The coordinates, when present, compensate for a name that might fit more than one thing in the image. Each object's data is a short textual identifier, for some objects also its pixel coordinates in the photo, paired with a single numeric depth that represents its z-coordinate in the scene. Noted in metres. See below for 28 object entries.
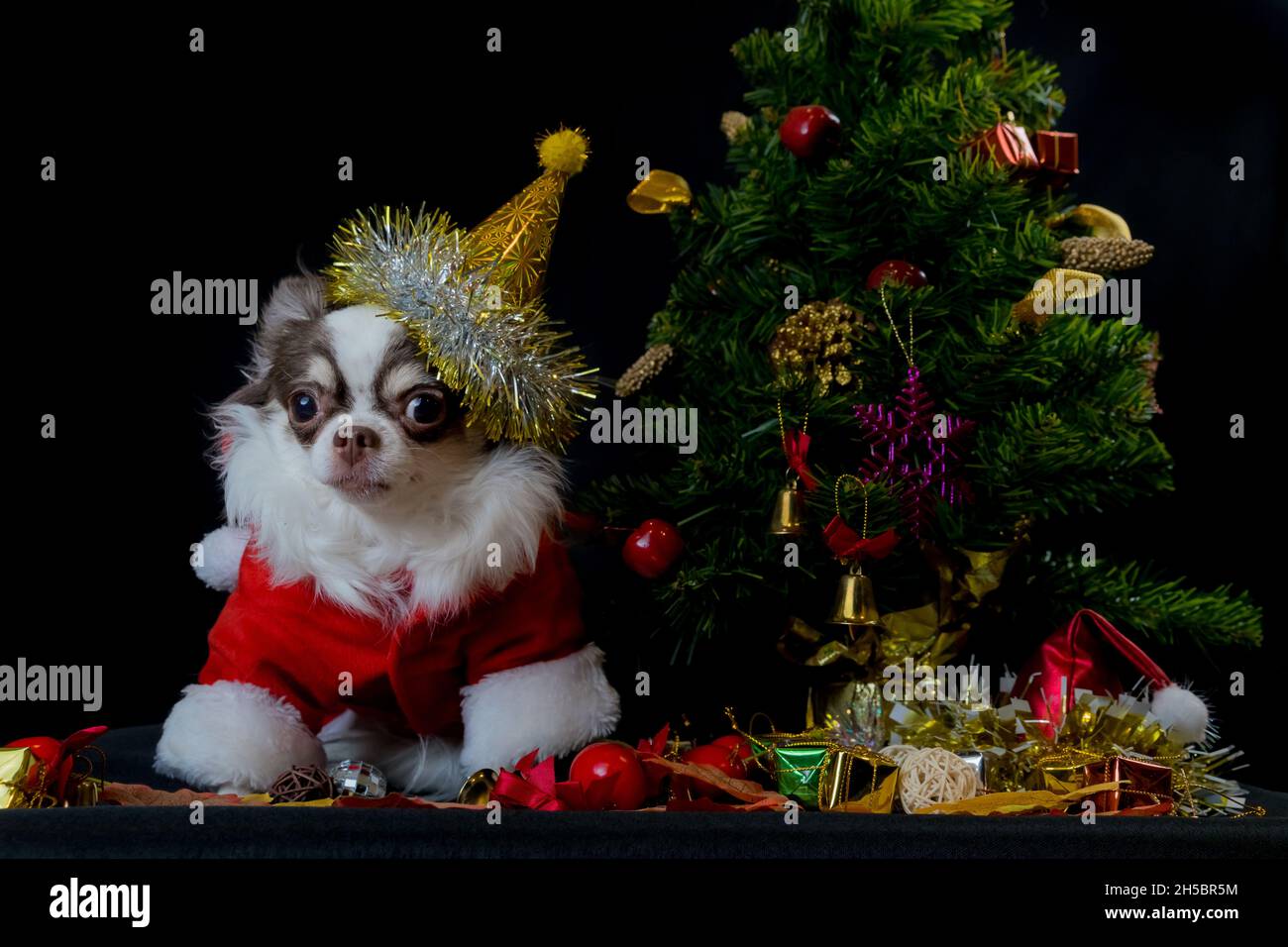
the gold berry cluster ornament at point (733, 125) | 1.01
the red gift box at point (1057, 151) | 0.97
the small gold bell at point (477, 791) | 0.84
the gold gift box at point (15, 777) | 0.79
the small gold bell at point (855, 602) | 0.92
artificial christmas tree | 0.94
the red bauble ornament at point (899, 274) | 0.94
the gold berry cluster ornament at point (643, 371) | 0.98
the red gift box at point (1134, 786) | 0.83
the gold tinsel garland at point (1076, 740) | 0.86
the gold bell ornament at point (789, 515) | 0.92
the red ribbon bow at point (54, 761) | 0.81
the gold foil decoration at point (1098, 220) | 0.98
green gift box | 0.84
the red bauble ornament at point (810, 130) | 0.95
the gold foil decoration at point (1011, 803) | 0.81
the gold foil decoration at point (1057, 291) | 0.92
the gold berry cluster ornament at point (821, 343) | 0.95
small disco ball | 0.84
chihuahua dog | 0.87
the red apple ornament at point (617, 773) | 0.82
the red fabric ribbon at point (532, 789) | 0.81
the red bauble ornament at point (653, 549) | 0.96
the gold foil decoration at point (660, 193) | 0.99
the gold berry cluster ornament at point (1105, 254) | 0.94
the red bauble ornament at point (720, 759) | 0.88
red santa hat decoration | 0.92
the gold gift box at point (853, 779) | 0.83
